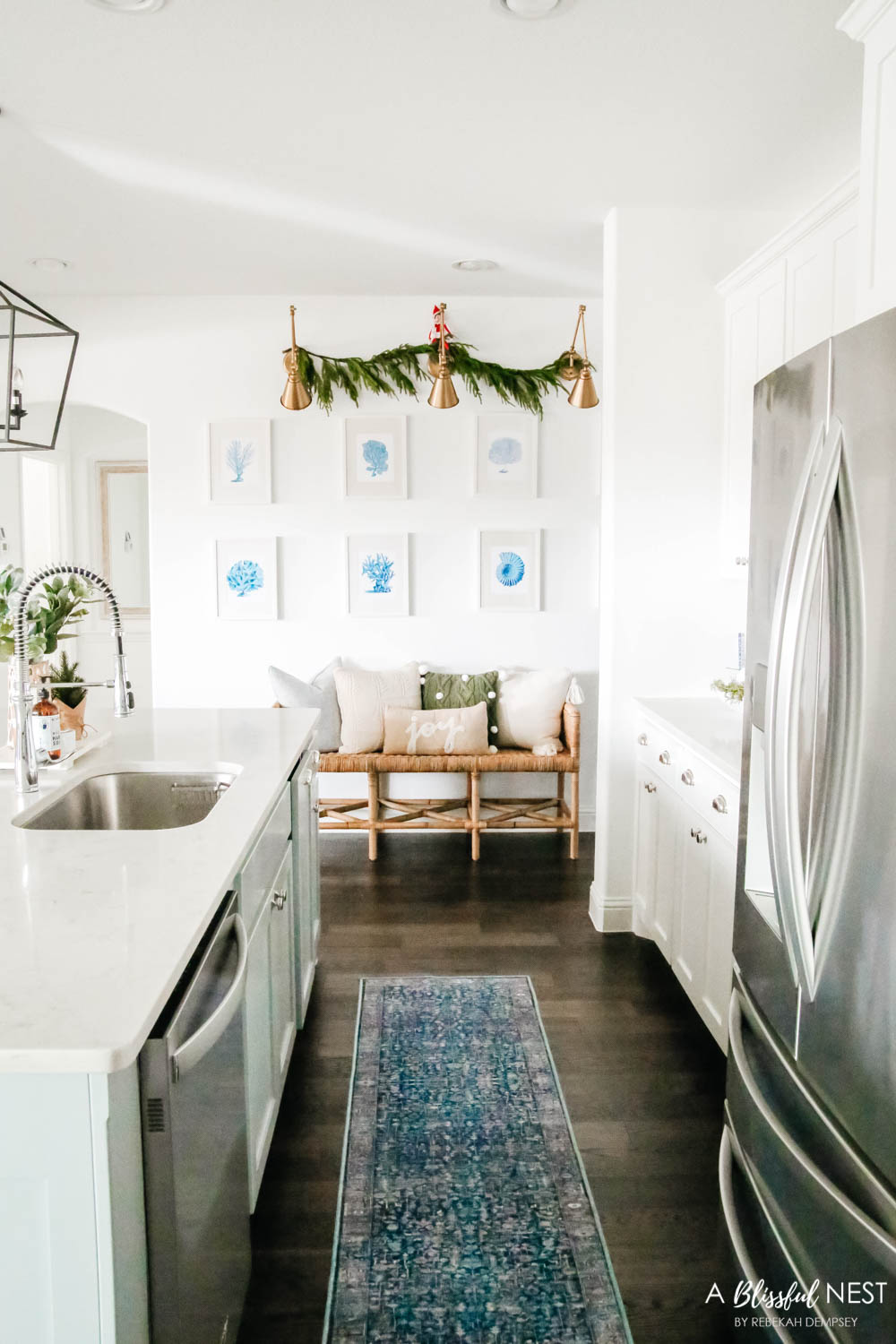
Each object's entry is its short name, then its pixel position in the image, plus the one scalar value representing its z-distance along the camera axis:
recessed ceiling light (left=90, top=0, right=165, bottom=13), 2.14
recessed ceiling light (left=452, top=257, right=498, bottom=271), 4.15
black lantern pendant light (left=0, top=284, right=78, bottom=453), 4.83
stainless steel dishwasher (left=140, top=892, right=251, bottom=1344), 1.25
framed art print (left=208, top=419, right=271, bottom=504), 4.84
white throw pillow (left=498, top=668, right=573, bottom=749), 4.72
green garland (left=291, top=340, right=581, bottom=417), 4.75
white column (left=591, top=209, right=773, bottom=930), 3.53
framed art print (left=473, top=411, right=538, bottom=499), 4.87
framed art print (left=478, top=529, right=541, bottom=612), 4.93
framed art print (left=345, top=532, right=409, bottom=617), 4.91
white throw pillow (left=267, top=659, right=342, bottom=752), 4.64
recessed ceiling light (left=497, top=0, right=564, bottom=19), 2.15
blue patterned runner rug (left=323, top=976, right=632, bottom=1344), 1.83
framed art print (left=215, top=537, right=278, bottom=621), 4.89
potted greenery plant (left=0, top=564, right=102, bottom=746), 2.39
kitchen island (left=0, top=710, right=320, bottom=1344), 1.11
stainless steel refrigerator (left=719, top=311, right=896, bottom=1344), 1.22
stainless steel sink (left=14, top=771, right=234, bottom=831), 2.46
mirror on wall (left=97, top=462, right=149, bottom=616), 6.93
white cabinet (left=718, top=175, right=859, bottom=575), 2.60
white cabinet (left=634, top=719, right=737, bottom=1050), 2.61
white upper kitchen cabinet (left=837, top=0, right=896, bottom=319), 1.87
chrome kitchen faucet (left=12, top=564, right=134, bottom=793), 2.11
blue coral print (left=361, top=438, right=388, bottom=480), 4.86
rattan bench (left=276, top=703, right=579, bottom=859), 4.56
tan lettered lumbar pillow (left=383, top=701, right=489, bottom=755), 4.60
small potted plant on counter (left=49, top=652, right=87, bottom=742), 2.66
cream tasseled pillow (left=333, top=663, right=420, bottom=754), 4.69
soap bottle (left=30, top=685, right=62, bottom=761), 2.37
